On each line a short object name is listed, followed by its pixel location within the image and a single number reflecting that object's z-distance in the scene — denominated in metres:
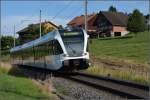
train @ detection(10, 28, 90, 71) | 29.17
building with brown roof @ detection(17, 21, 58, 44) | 96.86
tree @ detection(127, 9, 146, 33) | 101.00
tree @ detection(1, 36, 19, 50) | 115.69
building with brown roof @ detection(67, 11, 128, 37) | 124.00
